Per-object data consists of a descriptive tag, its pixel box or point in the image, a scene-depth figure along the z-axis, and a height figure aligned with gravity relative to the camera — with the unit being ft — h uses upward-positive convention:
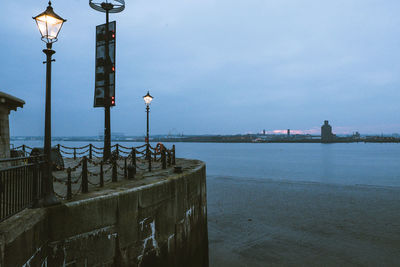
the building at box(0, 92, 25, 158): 36.40 +2.24
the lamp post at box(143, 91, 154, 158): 64.70 +9.24
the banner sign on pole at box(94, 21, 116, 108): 54.44 +15.04
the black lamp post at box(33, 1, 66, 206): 19.31 +6.46
